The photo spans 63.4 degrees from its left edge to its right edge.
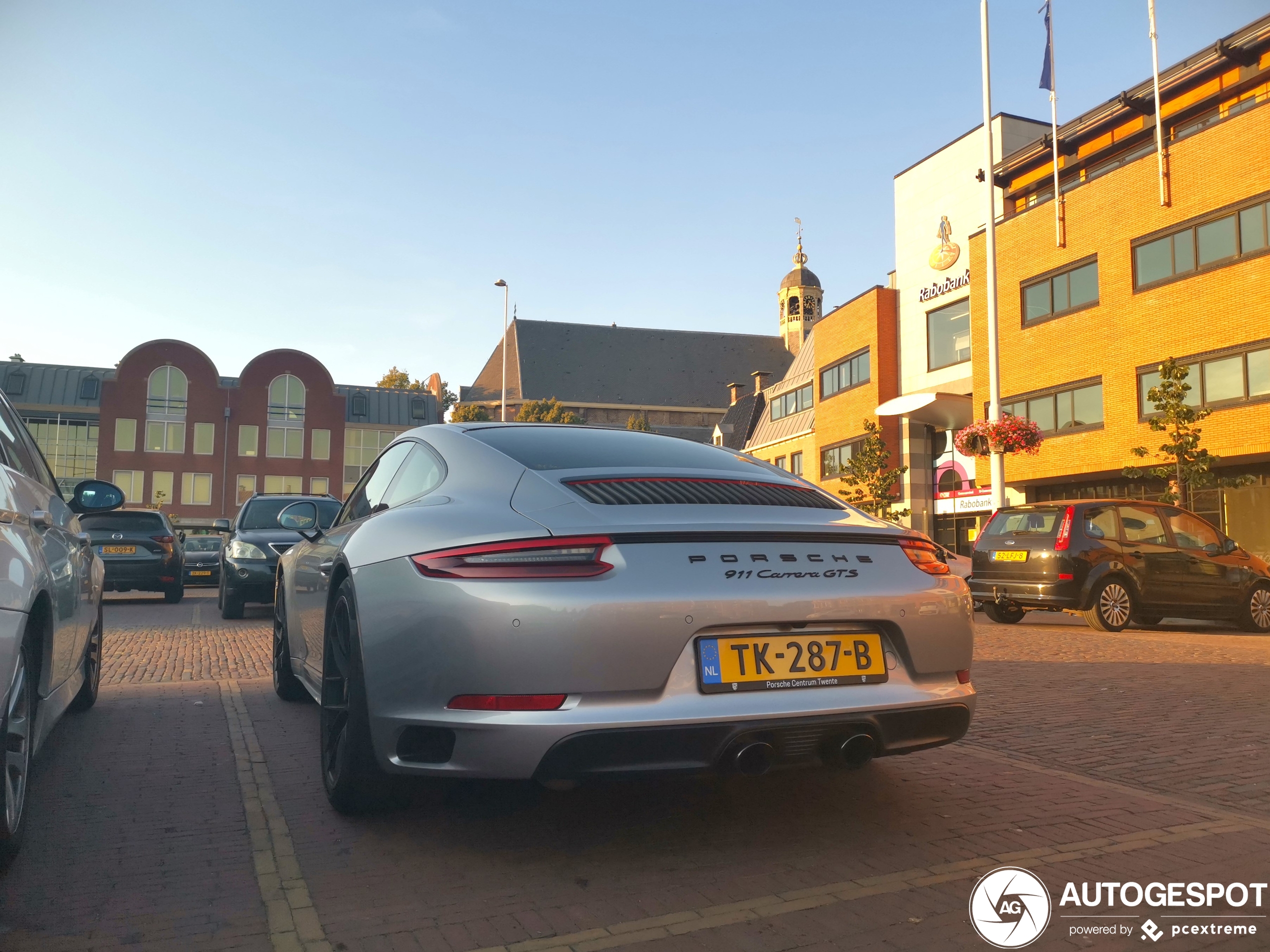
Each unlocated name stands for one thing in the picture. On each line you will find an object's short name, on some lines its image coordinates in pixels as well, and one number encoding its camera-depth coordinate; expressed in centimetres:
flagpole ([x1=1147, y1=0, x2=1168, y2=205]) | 2477
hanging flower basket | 2138
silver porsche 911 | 285
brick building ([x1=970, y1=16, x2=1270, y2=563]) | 2288
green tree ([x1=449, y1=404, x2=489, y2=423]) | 5280
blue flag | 2558
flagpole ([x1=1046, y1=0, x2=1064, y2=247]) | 2781
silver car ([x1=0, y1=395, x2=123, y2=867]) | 288
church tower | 9838
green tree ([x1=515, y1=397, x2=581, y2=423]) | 5431
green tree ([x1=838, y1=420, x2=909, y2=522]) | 3669
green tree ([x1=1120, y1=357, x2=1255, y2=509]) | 1942
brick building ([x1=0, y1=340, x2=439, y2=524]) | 6156
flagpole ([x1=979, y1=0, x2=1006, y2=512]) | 2294
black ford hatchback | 1174
